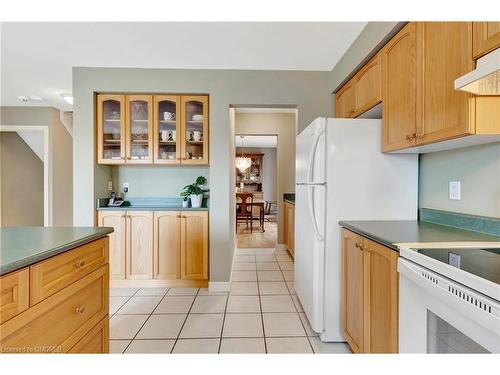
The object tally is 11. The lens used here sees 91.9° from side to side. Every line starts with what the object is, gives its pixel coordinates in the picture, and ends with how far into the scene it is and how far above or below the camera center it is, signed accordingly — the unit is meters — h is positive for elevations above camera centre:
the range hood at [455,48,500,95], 0.79 +0.40
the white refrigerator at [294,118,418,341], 1.75 -0.03
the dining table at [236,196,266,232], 6.11 -0.63
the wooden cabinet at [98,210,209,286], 2.70 -0.67
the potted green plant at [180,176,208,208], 2.84 -0.11
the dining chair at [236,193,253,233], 5.88 -0.57
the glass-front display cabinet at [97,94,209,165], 2.72 +0.65
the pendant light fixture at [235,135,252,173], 7.35 +0.67
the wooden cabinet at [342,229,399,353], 1.16 -0.61
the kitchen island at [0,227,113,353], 0.81 -0.43
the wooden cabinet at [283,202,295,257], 3.77 -0.67
